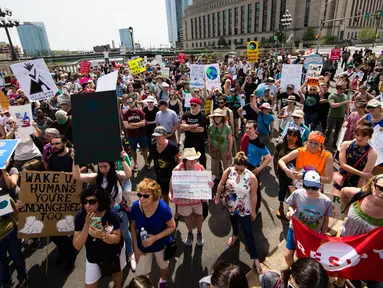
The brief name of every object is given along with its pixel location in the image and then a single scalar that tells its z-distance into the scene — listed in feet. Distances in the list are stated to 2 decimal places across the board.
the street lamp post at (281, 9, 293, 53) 99.25
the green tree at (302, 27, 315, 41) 224.94
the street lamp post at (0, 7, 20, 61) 52.49
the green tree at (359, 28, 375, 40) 225.19
